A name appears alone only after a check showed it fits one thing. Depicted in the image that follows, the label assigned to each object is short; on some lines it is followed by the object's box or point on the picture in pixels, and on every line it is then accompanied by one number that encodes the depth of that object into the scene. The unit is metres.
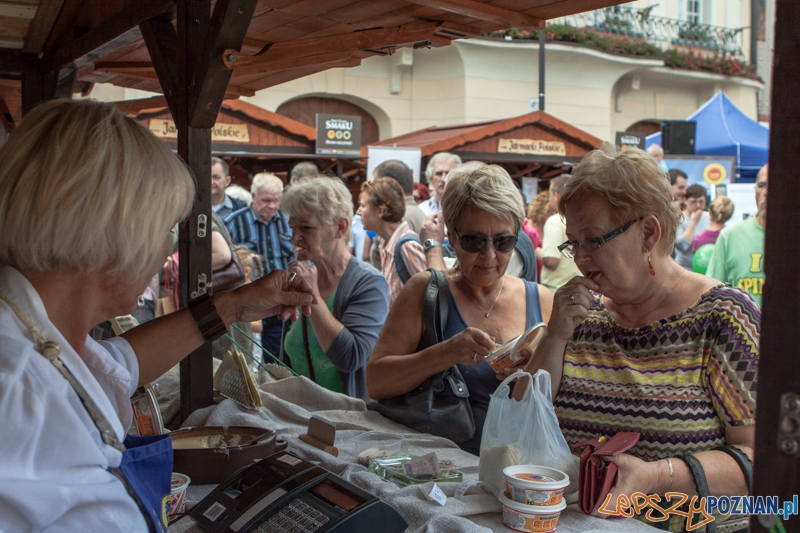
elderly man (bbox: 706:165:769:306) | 4.65
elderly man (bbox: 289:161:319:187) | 7.07
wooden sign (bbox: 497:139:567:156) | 11.64
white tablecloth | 1.57
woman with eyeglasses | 1.75
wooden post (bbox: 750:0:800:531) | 0.82
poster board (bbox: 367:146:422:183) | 7.60
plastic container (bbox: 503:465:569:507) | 1.49
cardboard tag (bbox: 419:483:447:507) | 1.61
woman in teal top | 3.07
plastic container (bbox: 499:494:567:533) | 1.50
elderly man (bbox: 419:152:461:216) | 6.06
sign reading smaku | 9.66
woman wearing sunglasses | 2.41
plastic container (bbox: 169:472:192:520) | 1.72
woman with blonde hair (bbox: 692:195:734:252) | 6.76
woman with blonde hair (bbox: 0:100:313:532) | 1.07
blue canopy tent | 12.21
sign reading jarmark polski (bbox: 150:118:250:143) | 8.80
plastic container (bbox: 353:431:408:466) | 2.03
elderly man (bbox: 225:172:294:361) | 6.04
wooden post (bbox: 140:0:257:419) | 2.18
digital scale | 1.46
